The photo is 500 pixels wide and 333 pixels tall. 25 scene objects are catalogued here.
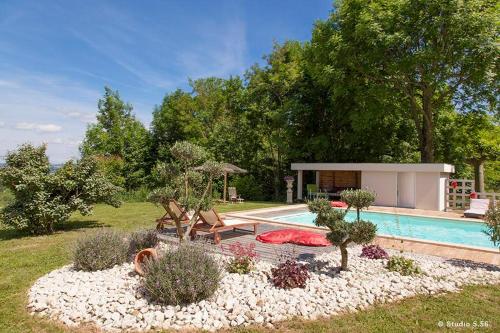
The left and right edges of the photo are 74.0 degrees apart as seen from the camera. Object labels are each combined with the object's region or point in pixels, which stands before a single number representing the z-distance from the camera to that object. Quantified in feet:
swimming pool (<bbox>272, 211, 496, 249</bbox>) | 33.47
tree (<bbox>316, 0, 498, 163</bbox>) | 54.03
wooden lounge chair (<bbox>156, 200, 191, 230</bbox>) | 31.81
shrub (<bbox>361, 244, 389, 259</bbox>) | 22.61
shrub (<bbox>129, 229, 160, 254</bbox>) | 23.36
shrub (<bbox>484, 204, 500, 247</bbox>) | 21.17
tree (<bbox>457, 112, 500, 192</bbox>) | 72.23
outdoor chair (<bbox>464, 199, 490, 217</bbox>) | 44.52
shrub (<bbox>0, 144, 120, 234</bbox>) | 30.53
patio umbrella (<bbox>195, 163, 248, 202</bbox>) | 63.98
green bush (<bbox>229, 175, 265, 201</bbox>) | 77.00
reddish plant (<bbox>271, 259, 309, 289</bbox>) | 17.17
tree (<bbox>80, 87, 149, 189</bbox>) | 82.17
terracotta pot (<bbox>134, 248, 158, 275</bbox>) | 18.69
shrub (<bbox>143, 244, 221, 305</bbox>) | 14.96
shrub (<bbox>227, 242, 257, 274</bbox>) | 19.57
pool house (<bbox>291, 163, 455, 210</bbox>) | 54.41
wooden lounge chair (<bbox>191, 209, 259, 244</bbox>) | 28.22
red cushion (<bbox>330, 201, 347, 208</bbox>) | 54.68
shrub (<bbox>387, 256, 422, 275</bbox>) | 19.53
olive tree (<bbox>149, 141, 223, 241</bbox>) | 23.17
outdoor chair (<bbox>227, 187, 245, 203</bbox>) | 68.72
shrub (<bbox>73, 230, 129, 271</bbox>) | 19.80
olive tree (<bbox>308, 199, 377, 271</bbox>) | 18.12
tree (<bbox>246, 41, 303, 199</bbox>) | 75.22
